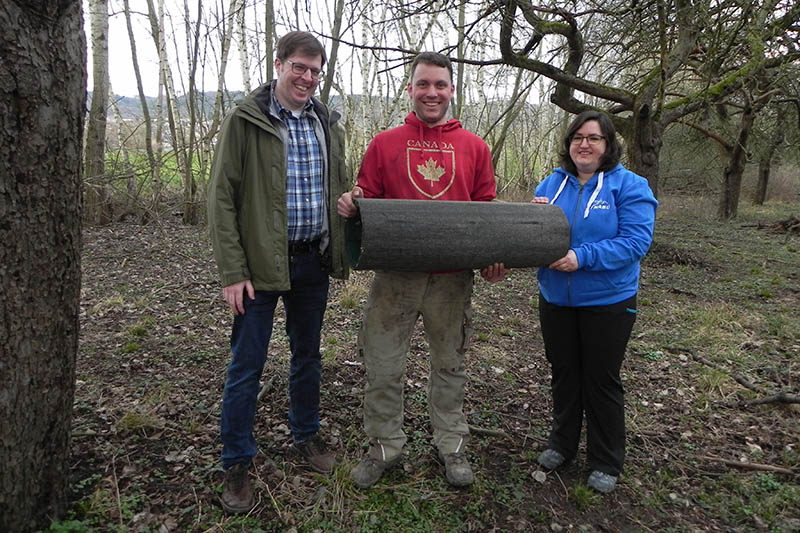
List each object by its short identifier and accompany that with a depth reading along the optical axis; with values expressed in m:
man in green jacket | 2.23
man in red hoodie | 2.55
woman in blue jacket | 2.49
